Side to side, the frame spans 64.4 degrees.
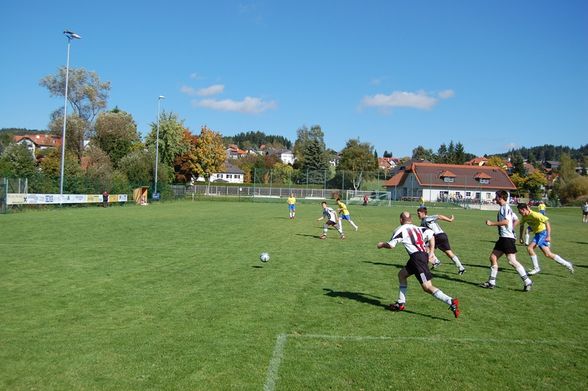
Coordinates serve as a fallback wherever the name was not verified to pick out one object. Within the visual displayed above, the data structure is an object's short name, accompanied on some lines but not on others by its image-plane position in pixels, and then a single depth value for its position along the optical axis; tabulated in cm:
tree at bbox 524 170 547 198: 9019
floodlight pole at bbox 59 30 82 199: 3306
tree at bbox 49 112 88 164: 5909
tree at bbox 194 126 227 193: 7338
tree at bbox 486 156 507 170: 11801
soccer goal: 6400
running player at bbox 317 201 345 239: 1927
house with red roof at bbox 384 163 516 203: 7881
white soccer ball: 1234
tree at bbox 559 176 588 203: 7706
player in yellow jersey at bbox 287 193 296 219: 3072
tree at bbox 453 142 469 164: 12006
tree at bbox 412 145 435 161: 14688
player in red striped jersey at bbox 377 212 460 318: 775
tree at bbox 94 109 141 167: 6200
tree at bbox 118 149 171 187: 5709
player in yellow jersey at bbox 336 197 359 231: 2091
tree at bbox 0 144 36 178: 5516
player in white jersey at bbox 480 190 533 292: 1030
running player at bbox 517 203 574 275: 1188
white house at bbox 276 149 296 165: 17736
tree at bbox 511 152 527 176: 9925
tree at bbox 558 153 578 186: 8201
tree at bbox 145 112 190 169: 6881
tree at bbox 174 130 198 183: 7319
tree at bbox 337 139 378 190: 9721
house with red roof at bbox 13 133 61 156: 12392
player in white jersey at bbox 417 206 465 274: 1184
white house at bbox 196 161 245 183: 11650
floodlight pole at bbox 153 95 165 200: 5332
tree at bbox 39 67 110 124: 5938
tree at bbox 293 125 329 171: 9369
